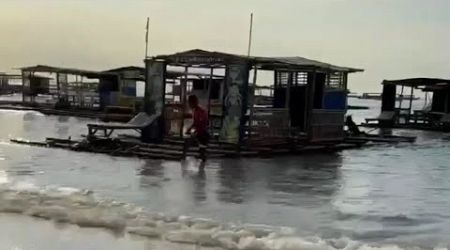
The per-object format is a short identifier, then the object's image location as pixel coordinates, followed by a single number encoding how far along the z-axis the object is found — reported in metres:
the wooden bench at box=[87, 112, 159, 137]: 19.19
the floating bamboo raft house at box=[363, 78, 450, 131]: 35.12
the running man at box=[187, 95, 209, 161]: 16.96
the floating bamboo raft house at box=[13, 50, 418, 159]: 18.64
